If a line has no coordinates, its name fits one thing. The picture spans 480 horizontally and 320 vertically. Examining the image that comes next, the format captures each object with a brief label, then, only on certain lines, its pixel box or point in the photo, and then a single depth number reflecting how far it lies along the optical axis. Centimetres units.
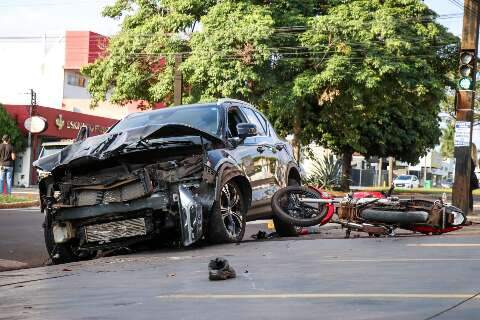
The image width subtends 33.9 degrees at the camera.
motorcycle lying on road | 1009
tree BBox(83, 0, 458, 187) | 3069
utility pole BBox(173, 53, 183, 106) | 2905
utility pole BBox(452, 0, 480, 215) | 1727
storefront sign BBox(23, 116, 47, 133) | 3064
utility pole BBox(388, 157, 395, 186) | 6654
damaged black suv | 859
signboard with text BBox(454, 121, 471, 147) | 1772
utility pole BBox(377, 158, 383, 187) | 7588
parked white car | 7925
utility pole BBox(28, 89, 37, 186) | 4188
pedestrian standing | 2412
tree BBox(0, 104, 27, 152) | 4131
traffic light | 1719
